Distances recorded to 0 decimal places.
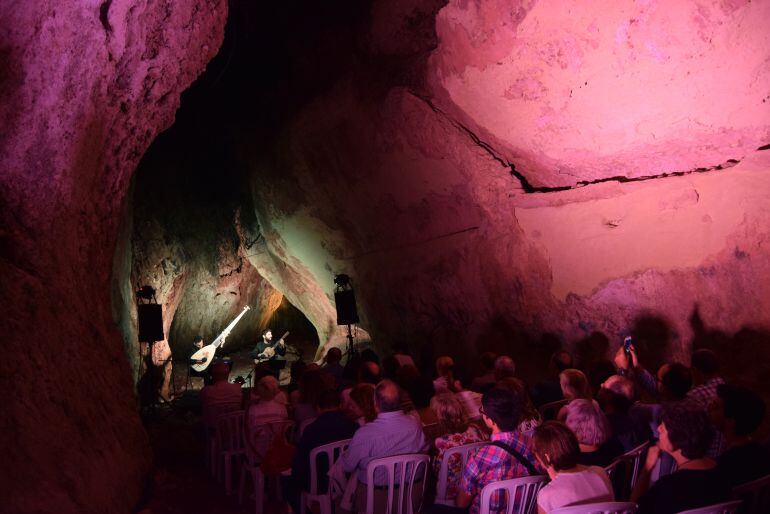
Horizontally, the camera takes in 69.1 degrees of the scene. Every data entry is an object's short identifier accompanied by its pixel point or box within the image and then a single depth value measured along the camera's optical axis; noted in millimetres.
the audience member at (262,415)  4039
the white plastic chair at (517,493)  2412
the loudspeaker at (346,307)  9406
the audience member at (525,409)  3055
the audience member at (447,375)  4648
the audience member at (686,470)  2033
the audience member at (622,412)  3074
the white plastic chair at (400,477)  2824
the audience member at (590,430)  2643
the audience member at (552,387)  4223
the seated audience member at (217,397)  5133
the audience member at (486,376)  4512
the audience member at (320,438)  3273
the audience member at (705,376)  3135
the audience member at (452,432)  2898
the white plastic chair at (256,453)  3963
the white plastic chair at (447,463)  2879
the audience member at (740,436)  2367
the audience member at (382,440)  2900
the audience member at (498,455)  2555
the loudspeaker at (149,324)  8586
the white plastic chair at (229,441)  4570
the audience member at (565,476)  2127
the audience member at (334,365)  5923
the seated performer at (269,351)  12095
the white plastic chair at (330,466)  3238
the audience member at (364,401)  3557
